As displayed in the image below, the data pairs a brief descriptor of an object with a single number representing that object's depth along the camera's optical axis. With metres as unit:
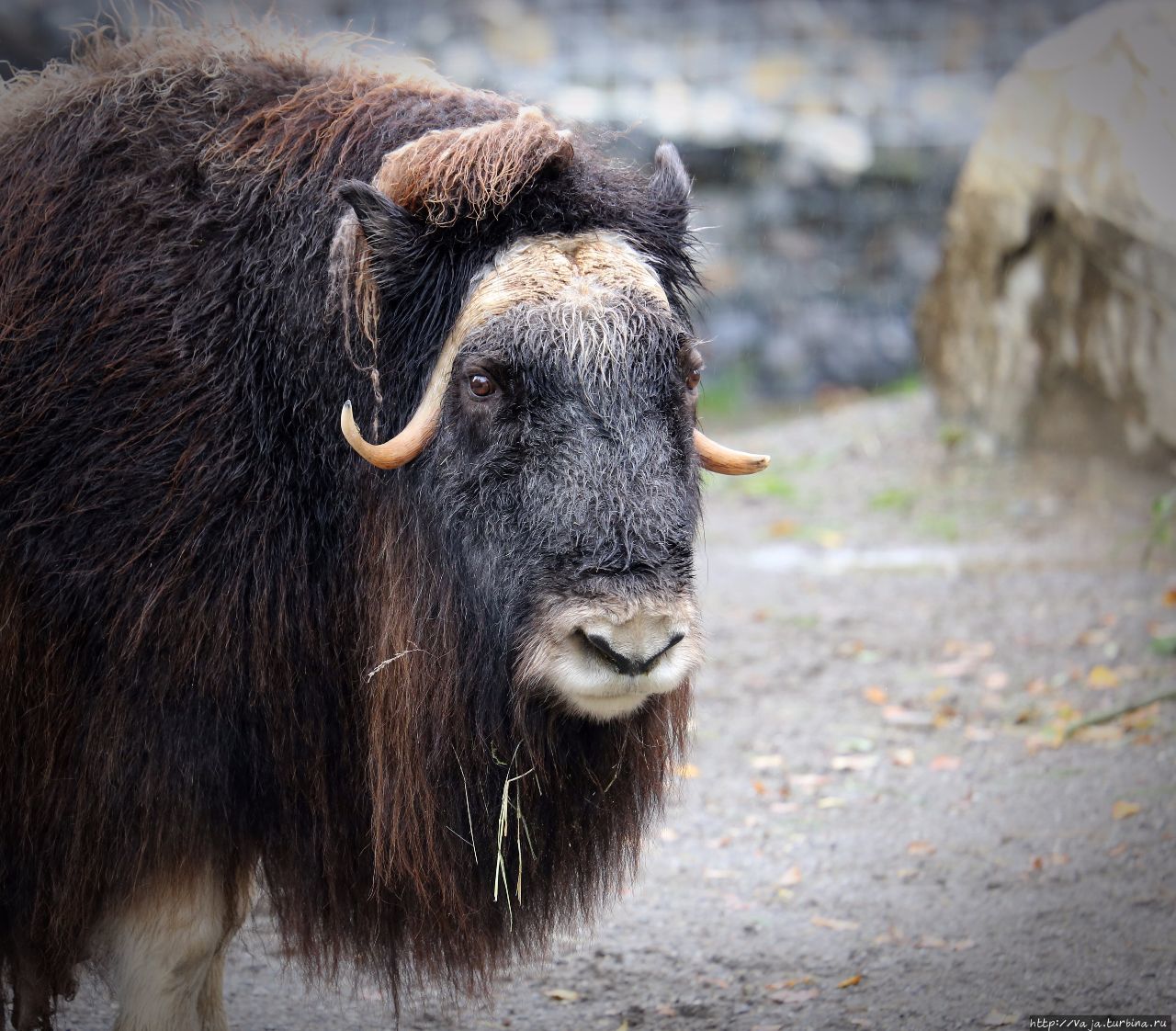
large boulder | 14.01
